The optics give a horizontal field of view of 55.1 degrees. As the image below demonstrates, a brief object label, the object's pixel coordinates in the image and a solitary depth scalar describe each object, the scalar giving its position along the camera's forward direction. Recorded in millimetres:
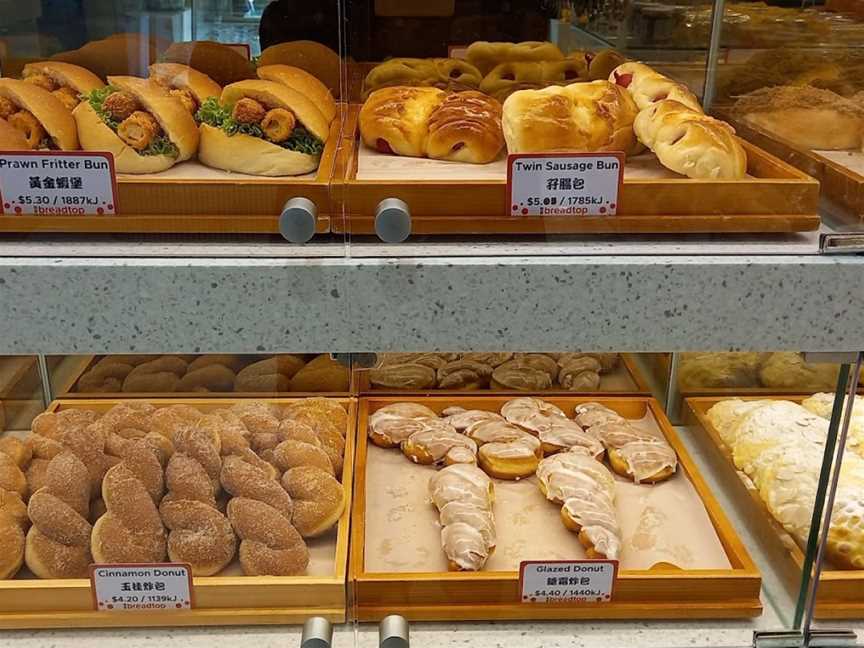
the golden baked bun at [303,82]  1000
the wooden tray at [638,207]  965
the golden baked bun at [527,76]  1097
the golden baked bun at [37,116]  938
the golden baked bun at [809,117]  1069
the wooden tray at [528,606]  1216
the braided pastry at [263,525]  1207
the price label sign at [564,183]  946
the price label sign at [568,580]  1215
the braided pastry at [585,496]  1263
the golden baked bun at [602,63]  1152
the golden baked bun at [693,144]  990
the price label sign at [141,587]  1169
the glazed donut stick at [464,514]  1237
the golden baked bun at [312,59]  991
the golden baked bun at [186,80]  973
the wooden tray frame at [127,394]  1343
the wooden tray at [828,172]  997
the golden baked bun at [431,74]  1116
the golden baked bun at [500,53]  1114
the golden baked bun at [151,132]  943
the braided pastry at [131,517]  1187
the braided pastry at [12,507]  1201
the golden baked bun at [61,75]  967
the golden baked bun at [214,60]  975
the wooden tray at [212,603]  1180
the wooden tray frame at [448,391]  1631
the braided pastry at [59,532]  1193
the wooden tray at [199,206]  946
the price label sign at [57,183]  921
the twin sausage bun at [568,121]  978
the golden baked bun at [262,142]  967
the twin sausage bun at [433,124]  1030
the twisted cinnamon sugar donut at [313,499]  1261
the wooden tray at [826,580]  1241
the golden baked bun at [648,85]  1126
